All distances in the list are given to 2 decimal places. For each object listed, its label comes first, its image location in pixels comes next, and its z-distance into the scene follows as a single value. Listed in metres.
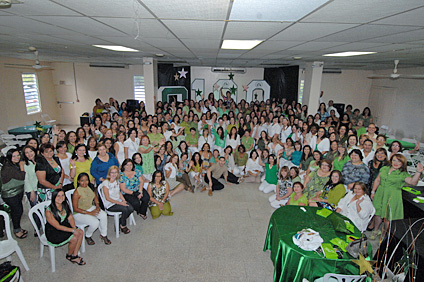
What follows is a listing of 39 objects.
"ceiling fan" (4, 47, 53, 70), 8.74
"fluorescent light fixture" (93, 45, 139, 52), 4.98
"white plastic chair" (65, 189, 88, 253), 3.62
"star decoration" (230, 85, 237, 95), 12.56
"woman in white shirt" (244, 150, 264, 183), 6.24
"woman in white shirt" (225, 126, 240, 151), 6.72
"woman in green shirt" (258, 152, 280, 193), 5.70
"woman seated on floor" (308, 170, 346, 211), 4.12
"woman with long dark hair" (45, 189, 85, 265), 3.22
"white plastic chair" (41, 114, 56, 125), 10.61
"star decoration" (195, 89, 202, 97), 12.49
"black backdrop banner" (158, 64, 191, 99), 10.90
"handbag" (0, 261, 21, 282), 2.58
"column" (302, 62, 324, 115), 7.84
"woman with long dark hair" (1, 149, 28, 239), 3.61
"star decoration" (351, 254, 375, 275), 1.74
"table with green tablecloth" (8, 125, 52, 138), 7.47
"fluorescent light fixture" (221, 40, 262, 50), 3.86
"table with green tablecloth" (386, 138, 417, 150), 7.13
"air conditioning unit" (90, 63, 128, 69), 11.59
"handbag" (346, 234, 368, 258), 2.68
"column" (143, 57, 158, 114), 7.84
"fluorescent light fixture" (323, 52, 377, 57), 5.00
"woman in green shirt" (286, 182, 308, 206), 4.11
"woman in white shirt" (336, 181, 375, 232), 3.66
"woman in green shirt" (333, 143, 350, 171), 4.68
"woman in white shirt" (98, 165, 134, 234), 4.00
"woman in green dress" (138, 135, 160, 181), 5.08
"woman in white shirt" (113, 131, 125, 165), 5.23
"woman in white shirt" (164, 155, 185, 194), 5.28
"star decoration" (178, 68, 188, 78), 11.54
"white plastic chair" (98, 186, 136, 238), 3.99
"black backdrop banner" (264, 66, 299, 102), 9.97
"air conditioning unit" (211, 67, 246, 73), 12.10
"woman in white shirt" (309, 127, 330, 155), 5.62
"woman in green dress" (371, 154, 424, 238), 3.81
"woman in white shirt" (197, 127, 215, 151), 6.67
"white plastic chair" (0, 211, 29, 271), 3.03
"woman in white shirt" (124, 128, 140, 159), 5.42
